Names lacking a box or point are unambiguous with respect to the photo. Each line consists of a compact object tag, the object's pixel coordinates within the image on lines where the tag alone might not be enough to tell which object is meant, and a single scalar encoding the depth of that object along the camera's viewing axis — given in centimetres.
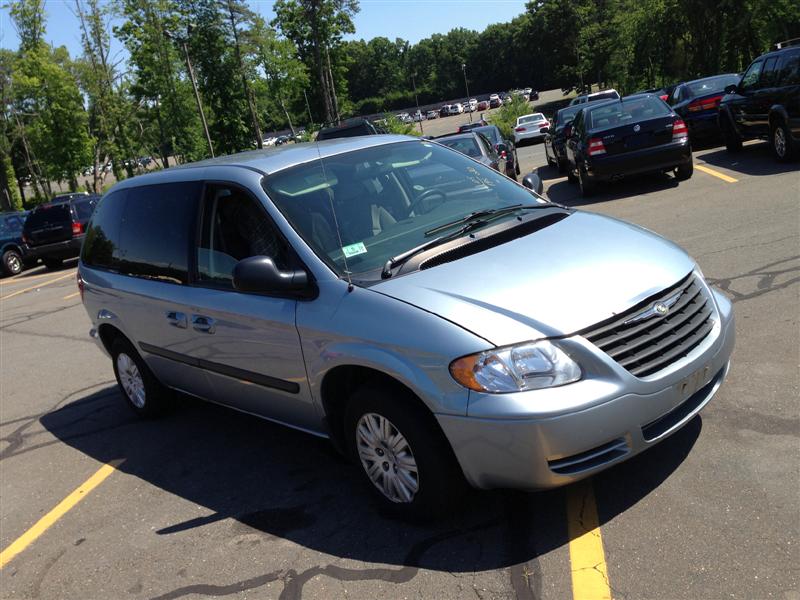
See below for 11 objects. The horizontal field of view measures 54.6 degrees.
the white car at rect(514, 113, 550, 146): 3583
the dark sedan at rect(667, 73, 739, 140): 1590
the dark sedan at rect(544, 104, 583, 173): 1788
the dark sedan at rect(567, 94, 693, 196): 1227
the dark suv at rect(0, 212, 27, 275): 2133
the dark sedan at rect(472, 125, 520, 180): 1593
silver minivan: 324
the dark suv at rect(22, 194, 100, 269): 2019
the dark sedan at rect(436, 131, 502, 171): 1333
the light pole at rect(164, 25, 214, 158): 3789
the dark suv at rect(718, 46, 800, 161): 1163
